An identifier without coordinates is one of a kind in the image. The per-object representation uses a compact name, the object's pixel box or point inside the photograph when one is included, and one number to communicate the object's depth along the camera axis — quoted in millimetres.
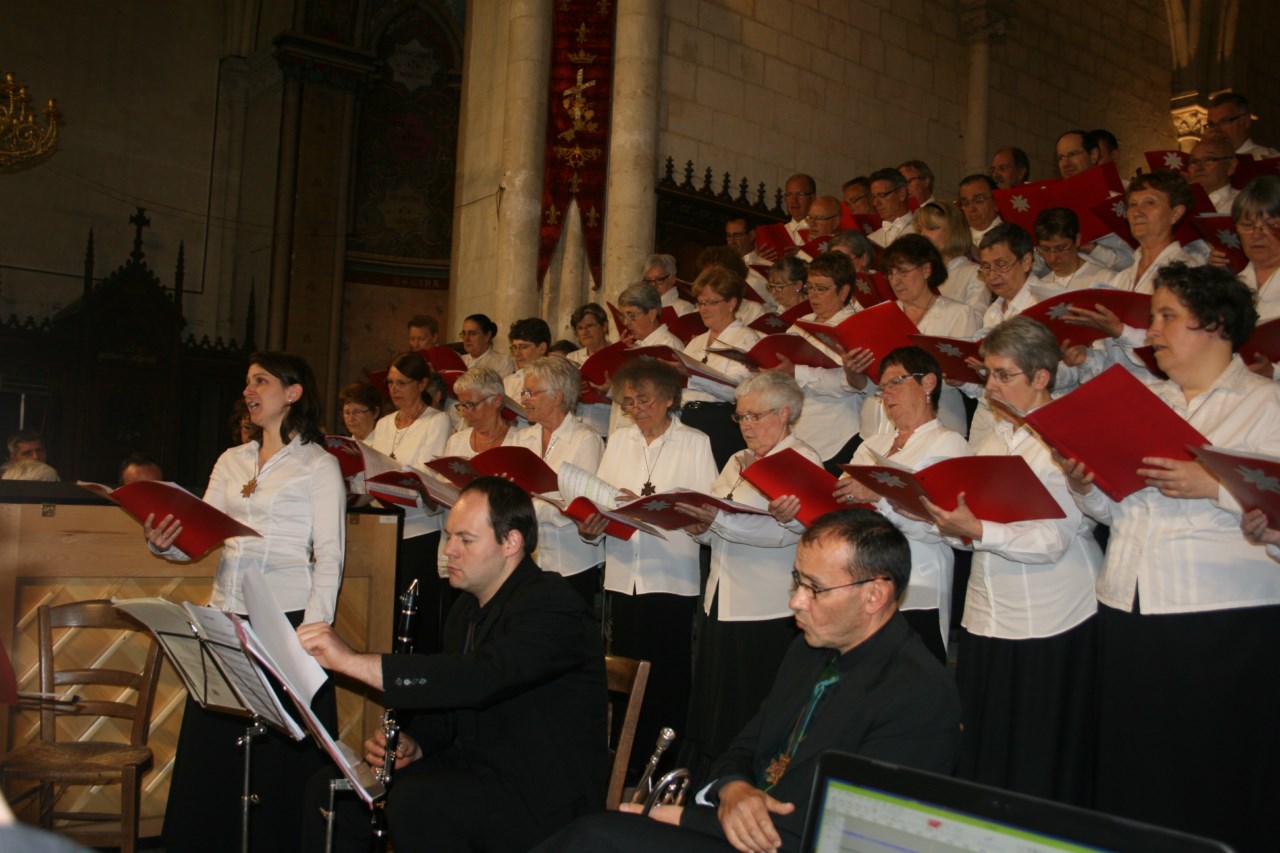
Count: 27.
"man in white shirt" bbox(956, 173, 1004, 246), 7289
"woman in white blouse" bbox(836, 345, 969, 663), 4117
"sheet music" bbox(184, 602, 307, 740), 2734
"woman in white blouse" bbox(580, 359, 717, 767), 4887
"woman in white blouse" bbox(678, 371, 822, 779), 4414
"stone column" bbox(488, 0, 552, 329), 9062
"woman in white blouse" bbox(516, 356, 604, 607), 5324
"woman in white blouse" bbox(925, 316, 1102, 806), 3578
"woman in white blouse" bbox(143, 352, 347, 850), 3820
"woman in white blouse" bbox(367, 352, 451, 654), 5984
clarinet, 2873
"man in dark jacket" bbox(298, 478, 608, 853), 2842
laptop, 1324
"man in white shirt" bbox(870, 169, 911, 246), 7965
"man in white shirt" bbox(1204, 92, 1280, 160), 7656
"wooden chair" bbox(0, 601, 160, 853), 3752
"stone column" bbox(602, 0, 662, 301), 9164
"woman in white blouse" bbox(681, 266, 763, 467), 6000
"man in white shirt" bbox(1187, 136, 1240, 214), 6871
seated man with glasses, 2275
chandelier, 9008
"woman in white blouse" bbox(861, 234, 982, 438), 5422
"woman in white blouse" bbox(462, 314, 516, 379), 7836
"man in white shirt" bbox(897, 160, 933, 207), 8508
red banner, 9242
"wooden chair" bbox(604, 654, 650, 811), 3230
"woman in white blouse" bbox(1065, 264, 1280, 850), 3090
